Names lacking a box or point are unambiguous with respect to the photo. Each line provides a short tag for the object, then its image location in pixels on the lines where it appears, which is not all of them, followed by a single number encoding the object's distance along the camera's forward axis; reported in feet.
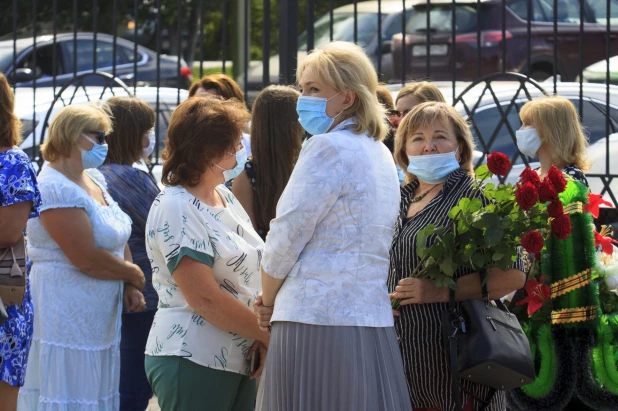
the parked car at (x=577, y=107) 37.65
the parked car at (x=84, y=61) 58.09
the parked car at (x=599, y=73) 47.01
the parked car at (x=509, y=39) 50.85
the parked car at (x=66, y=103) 44.54
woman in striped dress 20.61
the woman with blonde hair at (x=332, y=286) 17.54
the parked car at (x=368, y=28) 57.72
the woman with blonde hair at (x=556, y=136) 26.06
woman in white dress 26.59
